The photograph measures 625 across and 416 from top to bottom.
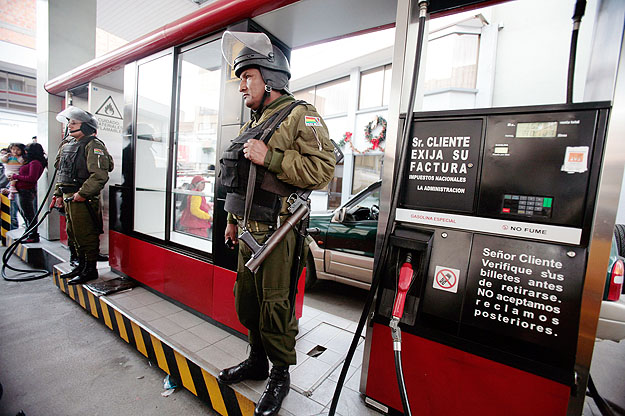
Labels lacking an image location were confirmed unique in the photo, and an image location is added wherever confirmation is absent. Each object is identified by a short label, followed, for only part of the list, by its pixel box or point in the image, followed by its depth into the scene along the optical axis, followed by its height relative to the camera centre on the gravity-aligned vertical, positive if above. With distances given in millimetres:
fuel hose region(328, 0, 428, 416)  1371 +246
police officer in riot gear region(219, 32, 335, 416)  1554 +29
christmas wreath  9438 +1941
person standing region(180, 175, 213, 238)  3301 -430
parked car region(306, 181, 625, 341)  3547 -712
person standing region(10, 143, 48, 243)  4988 -239
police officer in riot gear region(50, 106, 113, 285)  3412 -220
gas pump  1247 -275
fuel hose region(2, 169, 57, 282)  3976 -1589
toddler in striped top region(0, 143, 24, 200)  5051 +31
